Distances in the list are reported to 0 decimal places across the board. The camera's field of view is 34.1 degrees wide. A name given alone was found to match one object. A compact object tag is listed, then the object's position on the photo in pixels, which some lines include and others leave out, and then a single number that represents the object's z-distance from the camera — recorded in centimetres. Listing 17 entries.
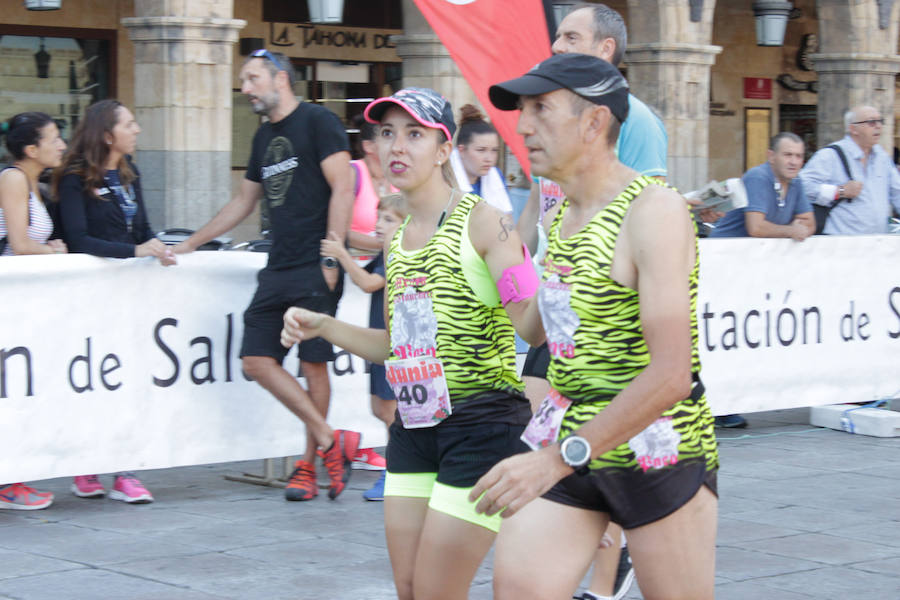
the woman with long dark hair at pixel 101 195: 691
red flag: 613
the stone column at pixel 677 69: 1759
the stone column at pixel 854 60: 1969
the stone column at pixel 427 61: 1591
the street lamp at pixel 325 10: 1360
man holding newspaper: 930
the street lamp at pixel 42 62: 1716
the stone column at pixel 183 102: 1309
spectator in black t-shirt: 685
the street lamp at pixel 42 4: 1321
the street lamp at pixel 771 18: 1758
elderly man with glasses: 1011
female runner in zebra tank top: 374
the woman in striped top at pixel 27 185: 690
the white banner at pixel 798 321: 906
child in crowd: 644
